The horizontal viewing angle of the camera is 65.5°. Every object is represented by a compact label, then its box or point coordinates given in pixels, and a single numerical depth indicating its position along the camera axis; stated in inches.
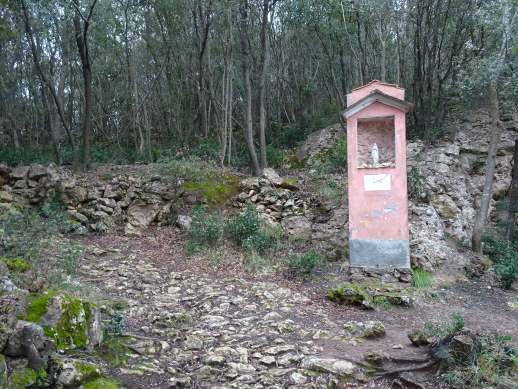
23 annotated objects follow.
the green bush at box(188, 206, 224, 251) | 357.4
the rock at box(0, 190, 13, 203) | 366.6
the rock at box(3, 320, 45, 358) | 125.5
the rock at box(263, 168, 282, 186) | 443.8
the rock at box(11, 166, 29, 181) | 399.5
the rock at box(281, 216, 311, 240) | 393.1
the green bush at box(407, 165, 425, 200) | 416.8
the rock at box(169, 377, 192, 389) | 154.9
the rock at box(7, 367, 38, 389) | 118.0
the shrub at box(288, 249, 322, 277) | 313.7
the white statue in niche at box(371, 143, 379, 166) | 351.6
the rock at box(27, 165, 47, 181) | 399.9
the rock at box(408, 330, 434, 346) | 200.7
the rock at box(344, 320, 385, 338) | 221.0
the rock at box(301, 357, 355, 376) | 173.9
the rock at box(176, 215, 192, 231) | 391.9
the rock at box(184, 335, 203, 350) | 190.2
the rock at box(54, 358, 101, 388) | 129.2
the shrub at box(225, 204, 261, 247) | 361.4
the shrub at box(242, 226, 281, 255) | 347.3
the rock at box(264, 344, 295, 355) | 188.7
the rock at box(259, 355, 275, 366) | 179.5
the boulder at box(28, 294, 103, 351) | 146.9
